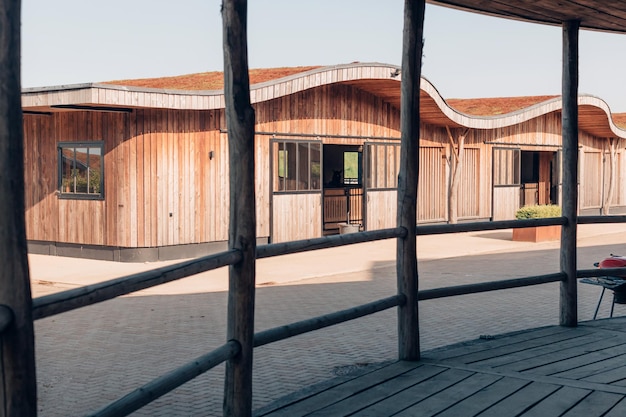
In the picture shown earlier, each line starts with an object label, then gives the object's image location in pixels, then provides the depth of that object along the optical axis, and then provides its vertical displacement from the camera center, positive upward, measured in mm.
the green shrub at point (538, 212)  20897 -668
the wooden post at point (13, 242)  2701 -169
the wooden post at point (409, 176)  5926 +60
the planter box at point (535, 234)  20562 -1193
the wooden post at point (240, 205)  4387 -96
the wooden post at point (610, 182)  30219 +45
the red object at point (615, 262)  8094 -732
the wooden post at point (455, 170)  23625 +388
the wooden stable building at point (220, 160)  16172 +559
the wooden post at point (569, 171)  7352 +108
